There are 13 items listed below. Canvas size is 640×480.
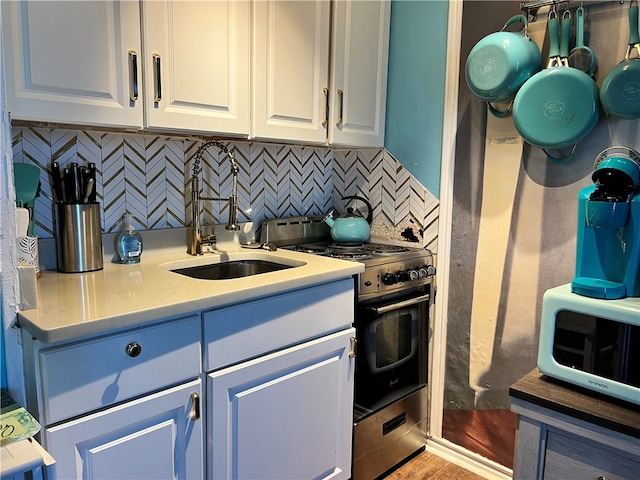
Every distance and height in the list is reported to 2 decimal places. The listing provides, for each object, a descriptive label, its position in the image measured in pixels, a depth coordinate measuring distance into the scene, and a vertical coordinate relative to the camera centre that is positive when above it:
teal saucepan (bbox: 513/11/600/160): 1.62 +0.28
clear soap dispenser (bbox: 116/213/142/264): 1.73 -0.25
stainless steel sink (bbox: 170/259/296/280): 1.91 -0.37
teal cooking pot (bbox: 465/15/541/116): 1.74 +0.46
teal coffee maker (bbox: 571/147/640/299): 1.23 -0.12
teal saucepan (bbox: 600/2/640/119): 1.54 +0.34
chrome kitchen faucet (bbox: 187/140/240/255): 1.86 -0.13
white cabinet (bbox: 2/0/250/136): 1.24 +0.34
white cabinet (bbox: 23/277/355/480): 1.10 -0.60
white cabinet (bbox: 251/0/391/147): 1.77 +0.46
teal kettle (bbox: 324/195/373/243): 2.24 -0.22
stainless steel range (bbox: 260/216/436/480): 1.92 -0.68
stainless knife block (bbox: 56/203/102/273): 1.55 -0.19
